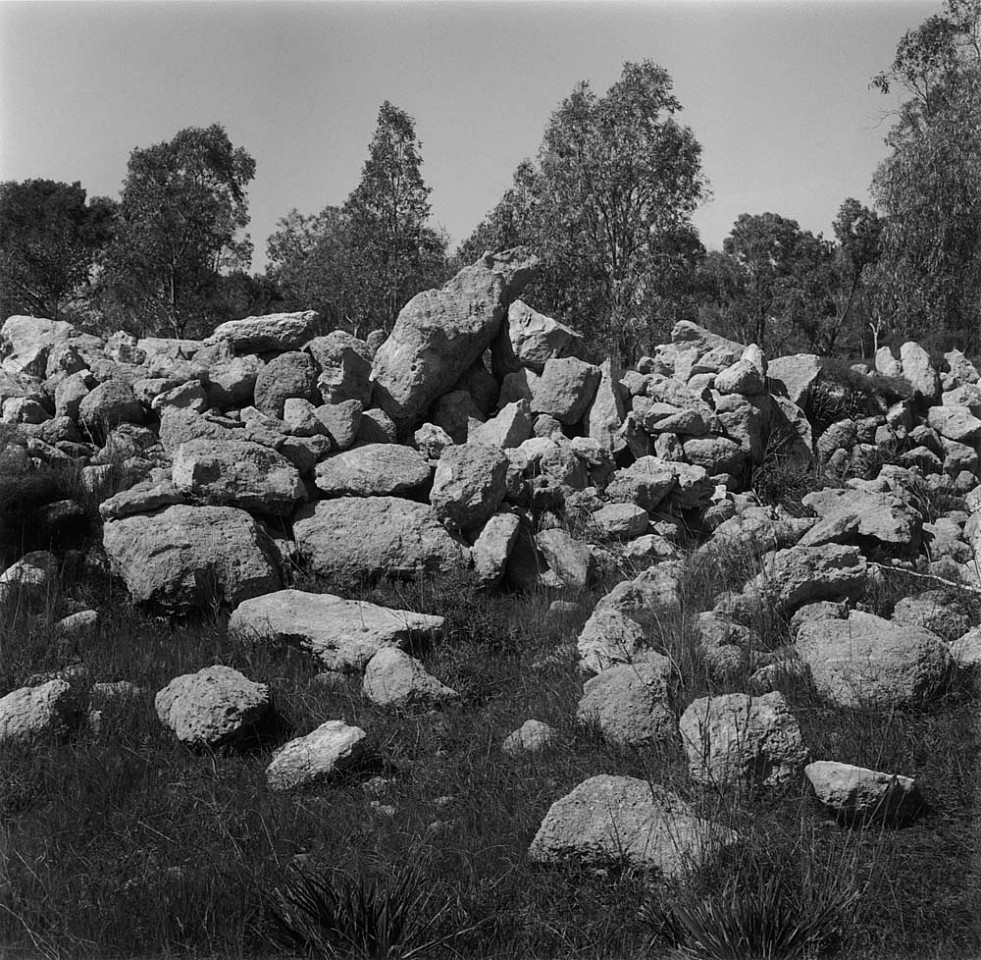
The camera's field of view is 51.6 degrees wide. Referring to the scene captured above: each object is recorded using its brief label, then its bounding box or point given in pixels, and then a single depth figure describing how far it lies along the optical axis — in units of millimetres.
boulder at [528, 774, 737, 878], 4125
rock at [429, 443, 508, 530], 8859
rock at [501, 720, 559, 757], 5496
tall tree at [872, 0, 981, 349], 23438
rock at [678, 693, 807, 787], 4836
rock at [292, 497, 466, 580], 8477
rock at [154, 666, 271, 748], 5547
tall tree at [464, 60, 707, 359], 25141
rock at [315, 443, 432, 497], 9180
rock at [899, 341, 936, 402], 13648
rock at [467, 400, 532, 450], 10523
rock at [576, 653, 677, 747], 5398
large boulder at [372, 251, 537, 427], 10688
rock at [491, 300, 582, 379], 11656
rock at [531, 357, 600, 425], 11219
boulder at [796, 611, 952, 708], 5867
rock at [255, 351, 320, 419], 10281
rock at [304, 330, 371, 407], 10227
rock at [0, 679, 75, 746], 5605
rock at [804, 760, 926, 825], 4602
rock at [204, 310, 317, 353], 10922
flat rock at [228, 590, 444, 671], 6867
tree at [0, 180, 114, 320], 30172
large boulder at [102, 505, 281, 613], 7770
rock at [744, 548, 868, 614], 7312
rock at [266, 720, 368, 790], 5168
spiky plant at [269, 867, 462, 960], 3660
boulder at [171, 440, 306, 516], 8391
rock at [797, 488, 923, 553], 8234
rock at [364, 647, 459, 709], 6113
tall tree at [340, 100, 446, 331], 23859
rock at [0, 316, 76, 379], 11414
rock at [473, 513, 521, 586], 8469
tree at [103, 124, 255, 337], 26062
